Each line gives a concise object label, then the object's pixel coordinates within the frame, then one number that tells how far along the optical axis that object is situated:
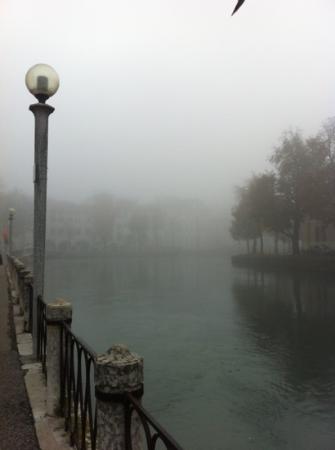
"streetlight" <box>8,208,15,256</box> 28.42
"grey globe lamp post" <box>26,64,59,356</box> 6.15
